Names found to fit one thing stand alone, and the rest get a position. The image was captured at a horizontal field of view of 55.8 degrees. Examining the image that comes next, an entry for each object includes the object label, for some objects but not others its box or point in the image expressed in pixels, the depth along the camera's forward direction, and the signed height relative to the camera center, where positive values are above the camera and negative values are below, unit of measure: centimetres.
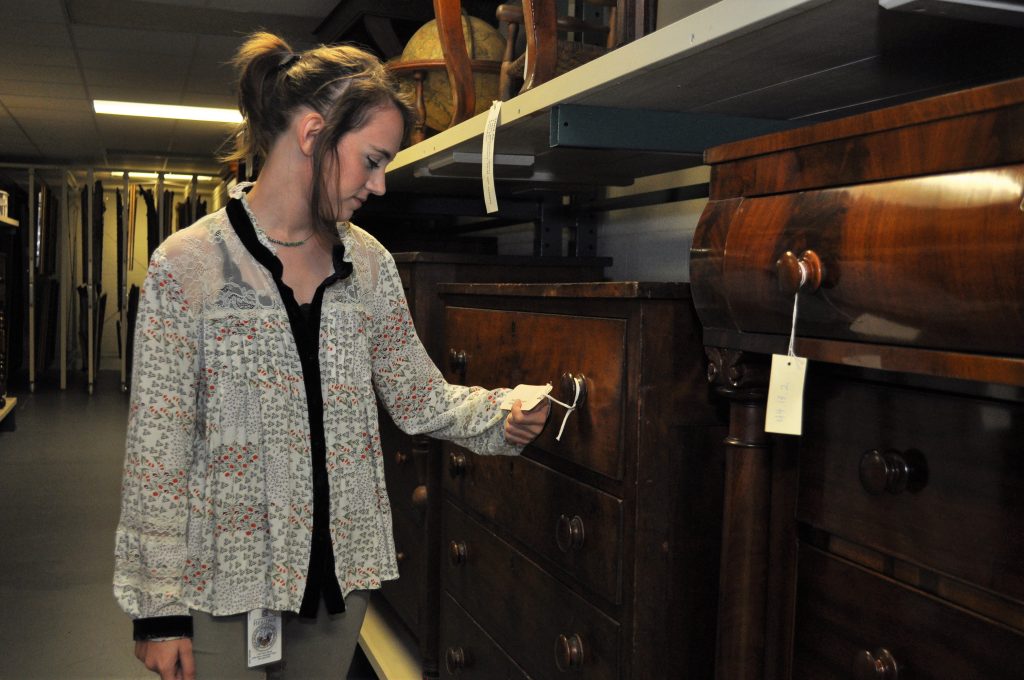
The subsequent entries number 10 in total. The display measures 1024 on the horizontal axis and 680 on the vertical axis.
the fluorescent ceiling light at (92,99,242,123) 1026 +180
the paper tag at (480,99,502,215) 195 +28
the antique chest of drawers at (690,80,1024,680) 87 -9
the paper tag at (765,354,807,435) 110 -11
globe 284 +71
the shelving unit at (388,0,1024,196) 116 +34
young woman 166 -23
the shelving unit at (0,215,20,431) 894 -91
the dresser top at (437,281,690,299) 151 +0
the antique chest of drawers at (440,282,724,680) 153 -35
